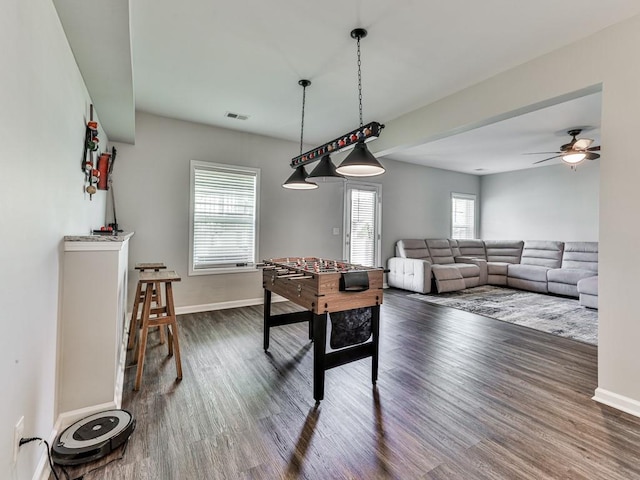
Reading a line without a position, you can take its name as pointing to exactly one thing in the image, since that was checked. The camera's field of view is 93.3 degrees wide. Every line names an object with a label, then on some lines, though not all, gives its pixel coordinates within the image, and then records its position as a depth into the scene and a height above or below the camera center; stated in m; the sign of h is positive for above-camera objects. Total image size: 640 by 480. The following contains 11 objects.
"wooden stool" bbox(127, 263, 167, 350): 2.72 -0.67
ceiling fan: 4.13 +1.34
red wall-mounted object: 3.08 +0.70
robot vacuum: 1.59 -1.13
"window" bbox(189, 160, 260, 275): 4.47 +0.33
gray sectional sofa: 5.73 -0.44
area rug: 3.85 -1.01
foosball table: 2.23 -0.50
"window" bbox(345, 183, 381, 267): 6.02 +0.38
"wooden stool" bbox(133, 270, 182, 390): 2.38 -0.63
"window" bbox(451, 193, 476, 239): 7.78 +0.76
